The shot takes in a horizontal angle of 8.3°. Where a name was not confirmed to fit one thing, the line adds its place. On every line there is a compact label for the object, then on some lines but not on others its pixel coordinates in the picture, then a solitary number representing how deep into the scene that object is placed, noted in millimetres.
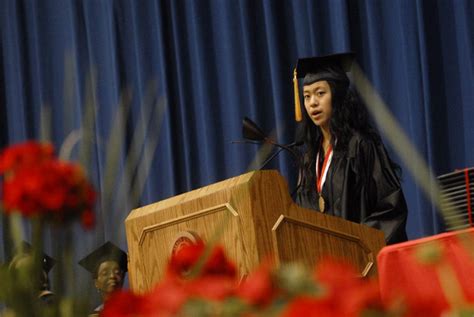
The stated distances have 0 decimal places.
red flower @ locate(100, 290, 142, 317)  2380
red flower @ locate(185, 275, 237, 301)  2290
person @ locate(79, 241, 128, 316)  12639
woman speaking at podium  12934
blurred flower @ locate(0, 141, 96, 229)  2705
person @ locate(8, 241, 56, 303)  2976
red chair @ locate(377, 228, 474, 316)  7443
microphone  12932
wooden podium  11896
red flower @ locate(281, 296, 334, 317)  2079
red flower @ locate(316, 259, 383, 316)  2142
